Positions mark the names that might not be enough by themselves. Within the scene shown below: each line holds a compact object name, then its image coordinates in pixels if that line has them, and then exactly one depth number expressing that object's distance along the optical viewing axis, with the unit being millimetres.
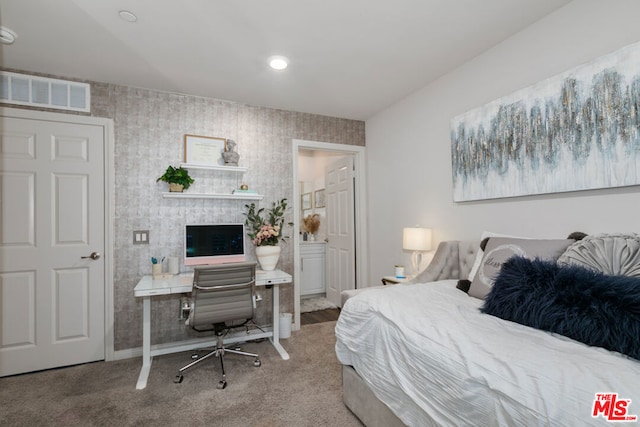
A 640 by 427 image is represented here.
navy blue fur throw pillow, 1060
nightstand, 2870
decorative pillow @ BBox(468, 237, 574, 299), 1723
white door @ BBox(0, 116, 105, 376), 2510
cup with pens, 2746
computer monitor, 2871
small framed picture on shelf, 3068
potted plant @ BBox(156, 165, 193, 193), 2881
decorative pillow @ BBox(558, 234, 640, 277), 1394
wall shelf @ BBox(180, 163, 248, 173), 2945
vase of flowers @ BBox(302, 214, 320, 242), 5406
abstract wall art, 1608
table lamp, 2840
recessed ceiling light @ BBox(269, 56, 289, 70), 2455
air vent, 2523
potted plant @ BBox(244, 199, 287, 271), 3121
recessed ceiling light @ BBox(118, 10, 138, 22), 1908
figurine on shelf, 3129
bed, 880
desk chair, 2324
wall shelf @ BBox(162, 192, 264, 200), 2902
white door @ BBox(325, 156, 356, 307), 4086
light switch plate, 2875
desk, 2408
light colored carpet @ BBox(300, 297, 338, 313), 4246
